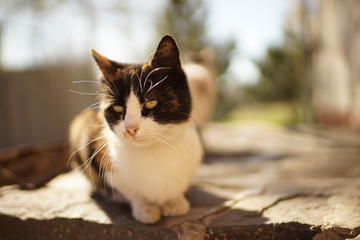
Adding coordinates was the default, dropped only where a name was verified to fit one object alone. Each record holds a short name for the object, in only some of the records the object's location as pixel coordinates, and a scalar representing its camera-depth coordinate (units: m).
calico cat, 0.59
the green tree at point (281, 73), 5.47
